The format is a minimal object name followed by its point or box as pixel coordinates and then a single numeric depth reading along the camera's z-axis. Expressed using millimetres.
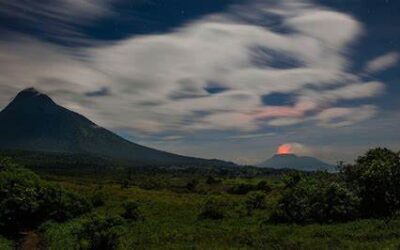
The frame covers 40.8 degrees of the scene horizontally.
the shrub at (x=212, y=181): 151375
